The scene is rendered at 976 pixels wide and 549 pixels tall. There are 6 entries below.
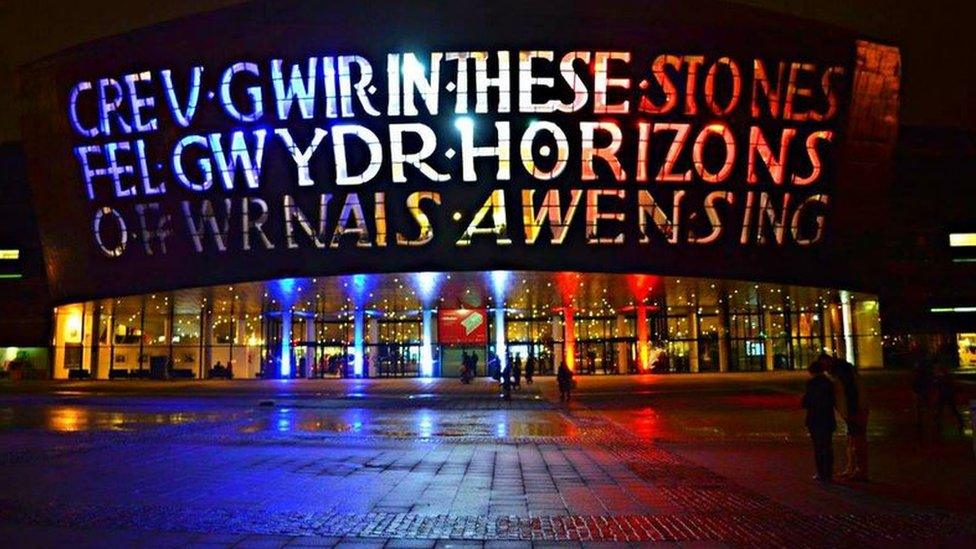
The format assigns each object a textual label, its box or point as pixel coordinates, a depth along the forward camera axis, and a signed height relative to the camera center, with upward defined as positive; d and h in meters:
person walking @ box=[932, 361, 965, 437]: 20.52 -1.37
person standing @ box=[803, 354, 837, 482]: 12.67 -1.16
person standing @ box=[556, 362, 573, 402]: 33.12 -1.40
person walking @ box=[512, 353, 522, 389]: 41.50 -1.26
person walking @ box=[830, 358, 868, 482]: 12.45 -1.10
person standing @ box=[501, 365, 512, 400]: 35.03 -1.58
